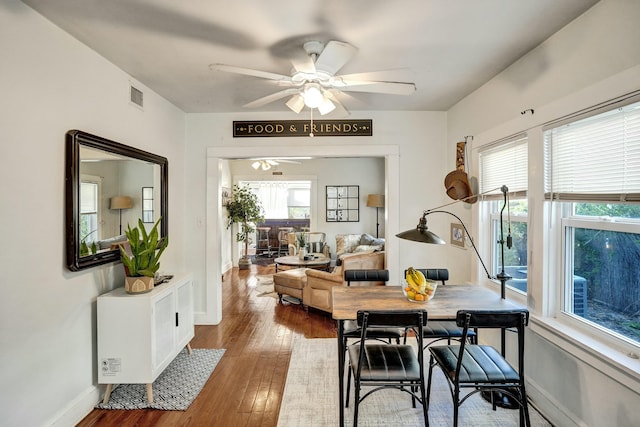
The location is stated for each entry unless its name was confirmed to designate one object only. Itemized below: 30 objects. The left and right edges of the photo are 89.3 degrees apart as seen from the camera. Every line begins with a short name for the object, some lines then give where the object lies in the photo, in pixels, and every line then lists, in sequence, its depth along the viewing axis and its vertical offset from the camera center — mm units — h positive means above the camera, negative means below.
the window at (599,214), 1656 +4
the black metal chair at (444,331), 2426 -892
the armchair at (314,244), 7023 -673
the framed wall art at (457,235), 3508 -228
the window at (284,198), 9680 +472
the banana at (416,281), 2312 -486
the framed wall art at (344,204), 7555 +233
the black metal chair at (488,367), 1768 -896
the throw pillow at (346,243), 6750 -608
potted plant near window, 7133 +27
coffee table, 5469 -831
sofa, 4051 -827
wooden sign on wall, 3836 +1025
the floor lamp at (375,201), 7164 +293
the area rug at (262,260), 8070 -1213
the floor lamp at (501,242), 2246 -199
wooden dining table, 2053 -621
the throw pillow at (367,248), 6001 -641
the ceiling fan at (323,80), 1922 +903
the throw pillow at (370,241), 6463 -543
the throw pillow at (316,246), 7113 -713
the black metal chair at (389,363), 1836 -910
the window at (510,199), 2514 +130
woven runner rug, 2367 -1389
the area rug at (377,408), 2156 -1379
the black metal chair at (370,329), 2463 -896
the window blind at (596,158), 1611 +322
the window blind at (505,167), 2471 +397
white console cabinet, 2334 -916
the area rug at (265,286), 5336 -1304
